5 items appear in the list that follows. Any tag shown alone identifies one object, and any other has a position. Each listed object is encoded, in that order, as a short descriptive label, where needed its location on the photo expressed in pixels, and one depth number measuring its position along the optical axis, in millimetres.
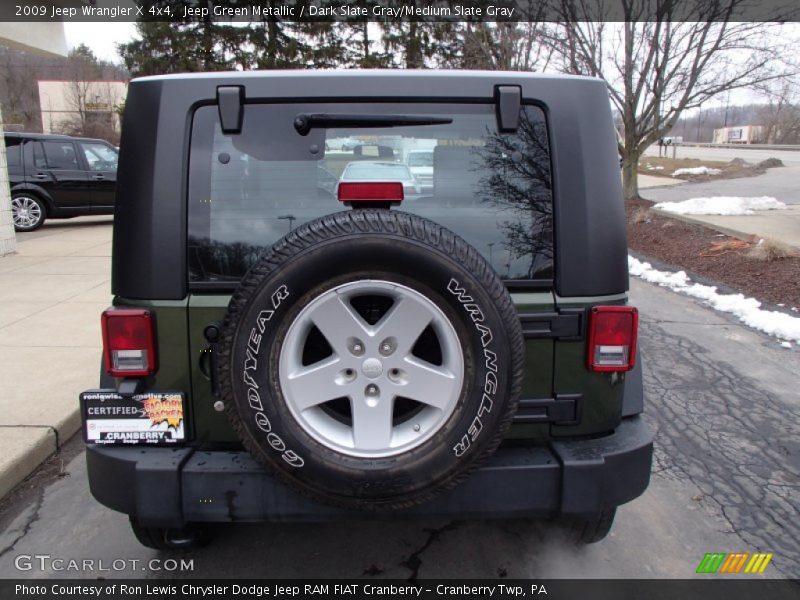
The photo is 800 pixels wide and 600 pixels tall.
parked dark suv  12070
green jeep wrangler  2113
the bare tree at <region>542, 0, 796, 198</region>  12250
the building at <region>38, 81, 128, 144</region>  43188
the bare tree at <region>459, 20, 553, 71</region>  16167
